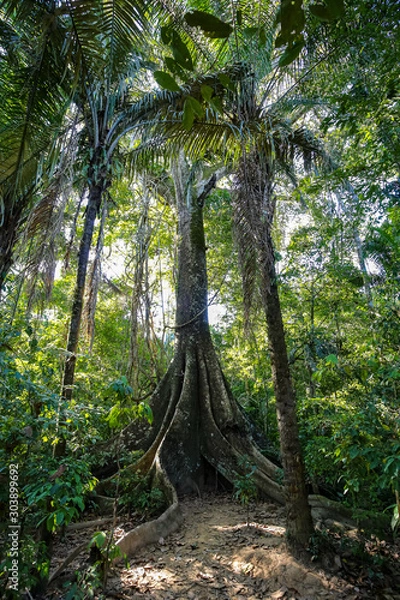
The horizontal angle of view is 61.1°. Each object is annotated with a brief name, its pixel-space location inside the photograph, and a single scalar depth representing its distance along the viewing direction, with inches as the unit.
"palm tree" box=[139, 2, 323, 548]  119.3
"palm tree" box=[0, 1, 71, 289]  92.7
